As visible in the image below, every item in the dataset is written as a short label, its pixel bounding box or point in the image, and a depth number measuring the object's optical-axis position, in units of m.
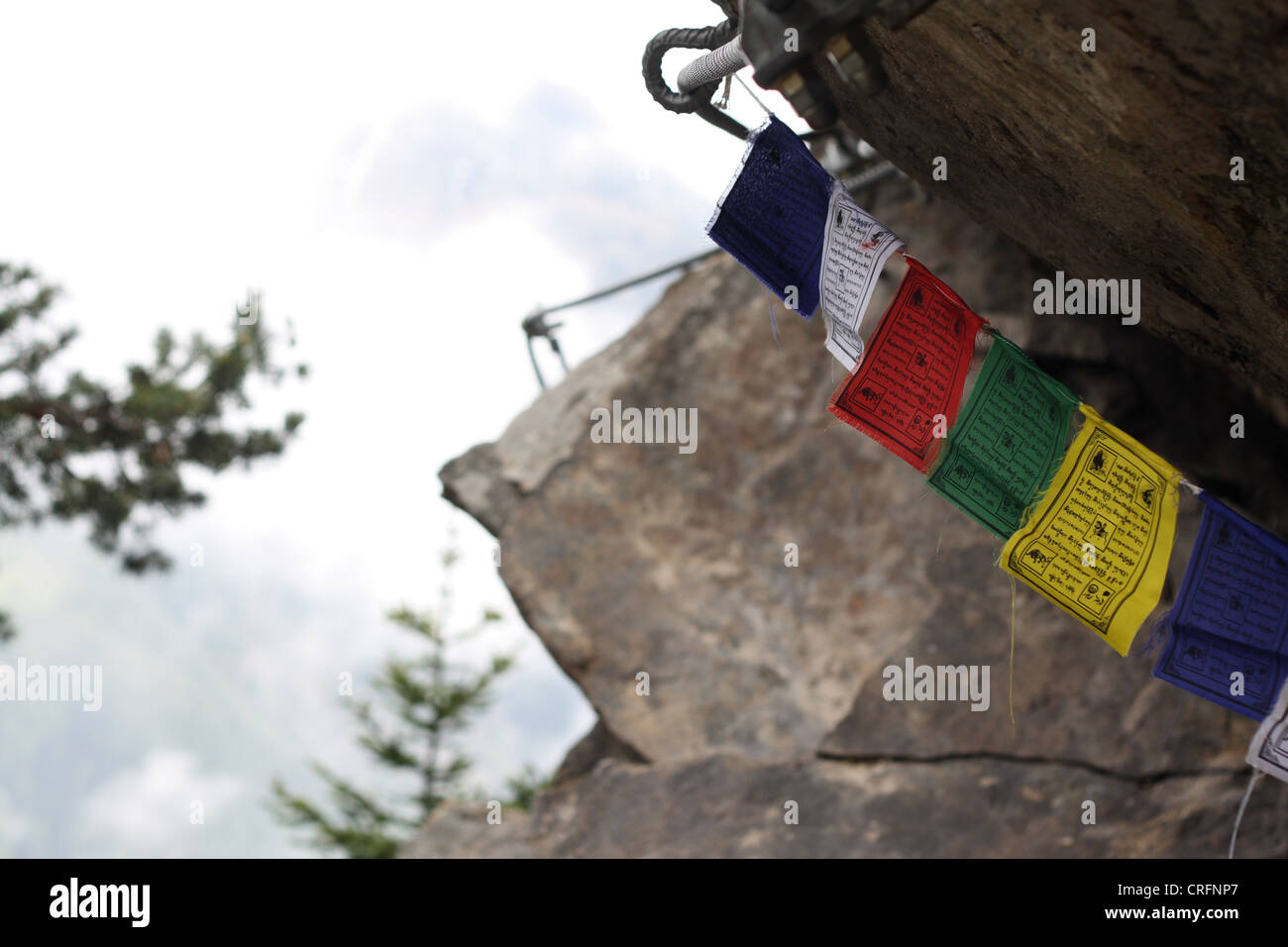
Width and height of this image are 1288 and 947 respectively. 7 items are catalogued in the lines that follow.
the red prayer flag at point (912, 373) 3.25
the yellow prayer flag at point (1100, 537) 3.37
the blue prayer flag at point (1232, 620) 3.47
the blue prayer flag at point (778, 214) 3.25
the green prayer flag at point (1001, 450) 3.38
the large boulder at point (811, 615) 5.61
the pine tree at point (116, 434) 7.45
